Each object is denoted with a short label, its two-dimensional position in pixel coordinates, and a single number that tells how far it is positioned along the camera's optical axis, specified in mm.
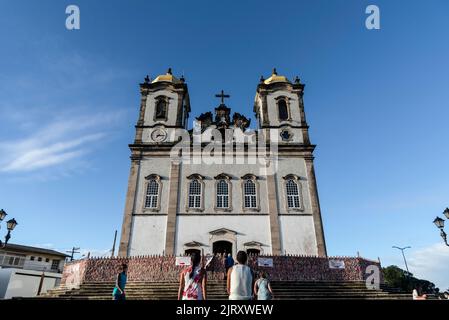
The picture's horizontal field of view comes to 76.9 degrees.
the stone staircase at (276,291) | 13445
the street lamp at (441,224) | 13739
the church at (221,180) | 19547
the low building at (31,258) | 35531
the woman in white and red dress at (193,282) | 4102
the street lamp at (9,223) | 13352
